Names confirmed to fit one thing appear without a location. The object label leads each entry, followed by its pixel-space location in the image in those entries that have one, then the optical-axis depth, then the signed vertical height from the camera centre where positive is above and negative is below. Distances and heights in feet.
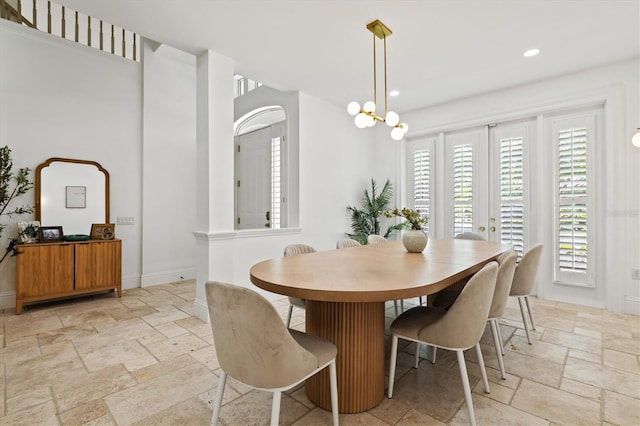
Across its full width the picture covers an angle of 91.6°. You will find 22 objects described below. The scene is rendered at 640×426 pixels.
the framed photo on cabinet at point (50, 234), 11.89 -0.81
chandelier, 8.61 +2.86
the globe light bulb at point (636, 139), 10.50 +2.49
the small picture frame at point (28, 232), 11.50 -0.70
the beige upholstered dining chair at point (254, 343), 4.02 -1.76
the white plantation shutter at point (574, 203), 12.25 +0.38
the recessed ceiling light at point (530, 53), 10.59 +5.54
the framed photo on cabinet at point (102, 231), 13.15 -0.77
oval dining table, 4.64 -1.21
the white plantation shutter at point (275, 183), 16.93 +1.66
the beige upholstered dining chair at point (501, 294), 6.38 -1.71
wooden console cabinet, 11.21 -2.18
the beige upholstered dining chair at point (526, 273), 8.59 -1.67
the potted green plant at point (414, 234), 8.63 -0.59
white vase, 8.62 -0.77
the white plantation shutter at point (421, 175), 16.53 +2.03
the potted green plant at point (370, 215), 16.92 -0.12
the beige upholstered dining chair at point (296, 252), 8.18 -1.12
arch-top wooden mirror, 12.59 +0.81
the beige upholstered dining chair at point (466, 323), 5.25 -1.91
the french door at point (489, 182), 13.84 +1.45
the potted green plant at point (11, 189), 11.40 +0.92
